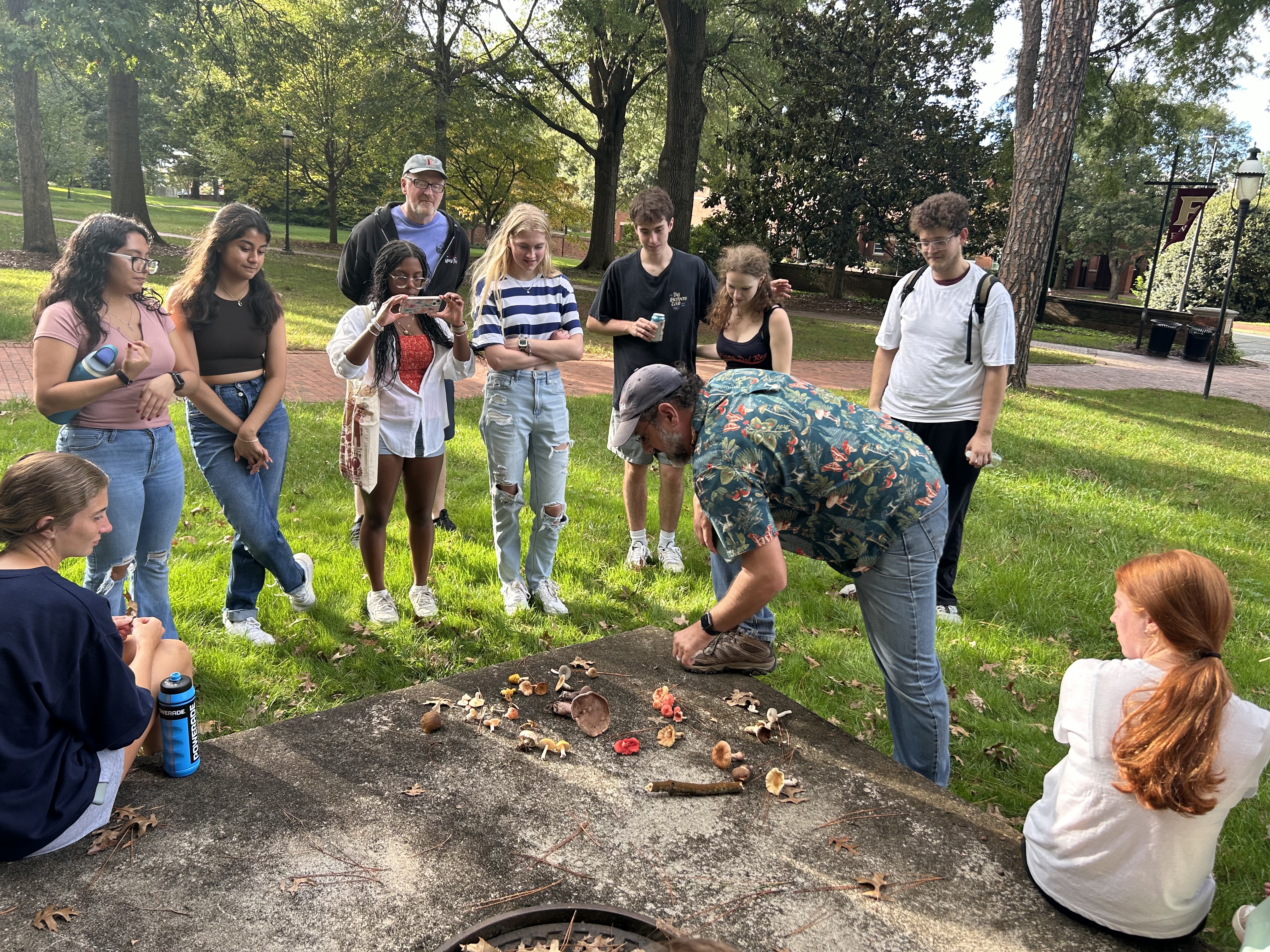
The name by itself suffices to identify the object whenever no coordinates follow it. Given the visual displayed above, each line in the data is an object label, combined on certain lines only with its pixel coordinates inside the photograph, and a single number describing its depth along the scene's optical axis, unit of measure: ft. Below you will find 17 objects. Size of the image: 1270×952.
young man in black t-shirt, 17.26
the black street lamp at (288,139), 92.73
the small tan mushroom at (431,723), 10.40
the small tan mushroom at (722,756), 9.93
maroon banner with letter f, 70.38
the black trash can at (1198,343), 66.74
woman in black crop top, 12.91
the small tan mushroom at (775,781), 9.53
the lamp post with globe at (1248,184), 50.83
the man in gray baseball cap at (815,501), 8.45
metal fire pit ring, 7.38
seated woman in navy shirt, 7.37
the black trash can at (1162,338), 67.92
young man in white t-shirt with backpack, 15.39
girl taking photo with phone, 13.47
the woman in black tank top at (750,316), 16.63
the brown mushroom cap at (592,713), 10.61
